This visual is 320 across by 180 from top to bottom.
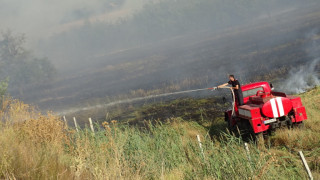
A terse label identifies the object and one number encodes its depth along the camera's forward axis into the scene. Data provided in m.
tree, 92.62
